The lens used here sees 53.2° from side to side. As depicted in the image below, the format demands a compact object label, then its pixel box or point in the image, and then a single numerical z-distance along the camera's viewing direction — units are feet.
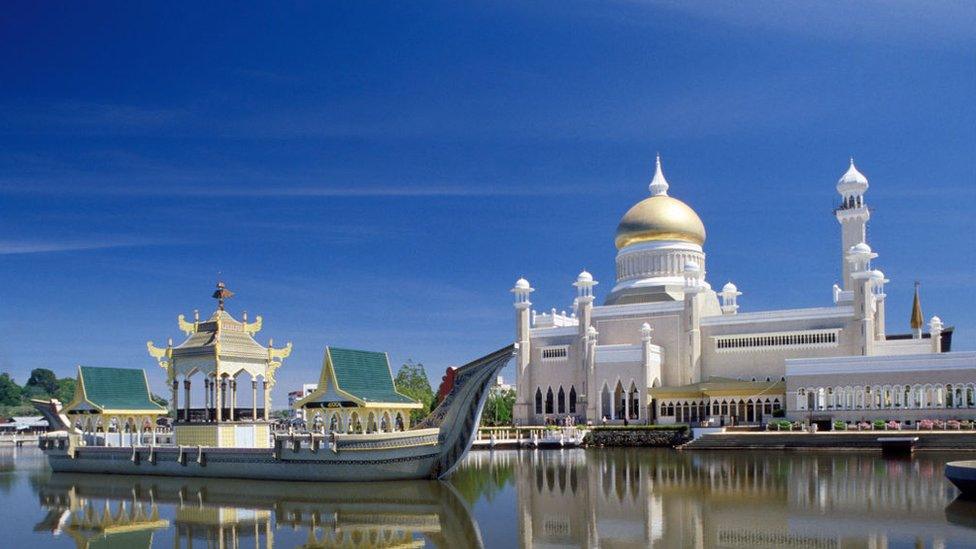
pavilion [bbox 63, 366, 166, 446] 114.11
